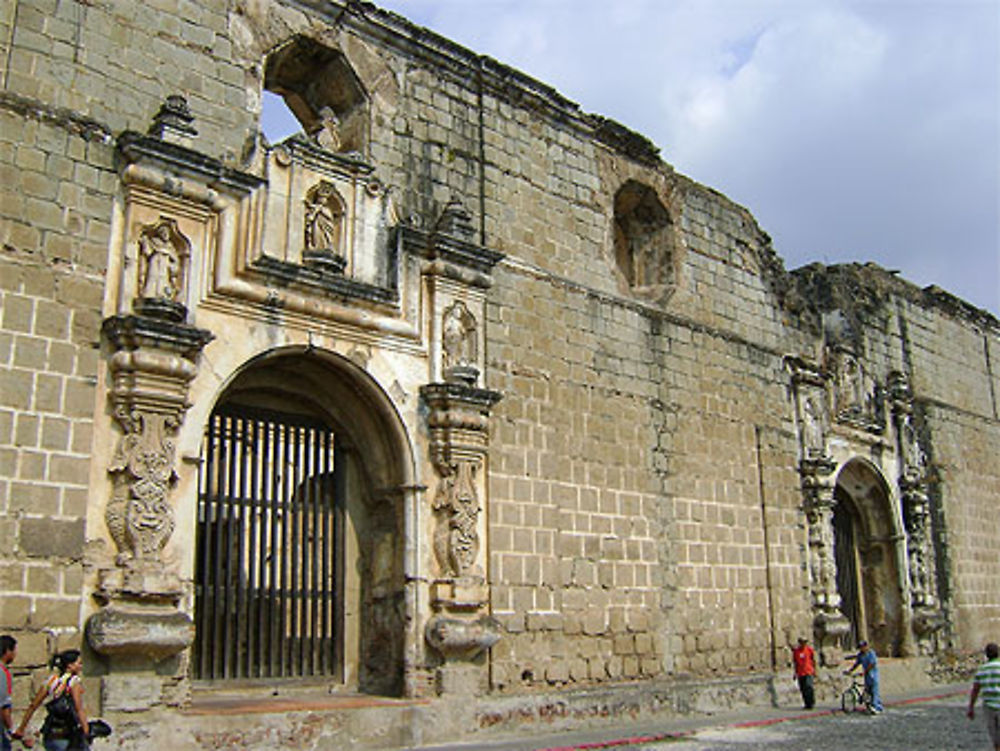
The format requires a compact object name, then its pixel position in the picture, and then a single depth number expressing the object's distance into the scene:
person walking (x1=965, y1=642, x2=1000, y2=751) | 7.80
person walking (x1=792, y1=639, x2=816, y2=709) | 12.08
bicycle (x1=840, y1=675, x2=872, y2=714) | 12.09
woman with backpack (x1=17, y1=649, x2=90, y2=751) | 5.86
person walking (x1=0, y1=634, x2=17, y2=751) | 5.82
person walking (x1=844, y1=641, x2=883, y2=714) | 12.05
